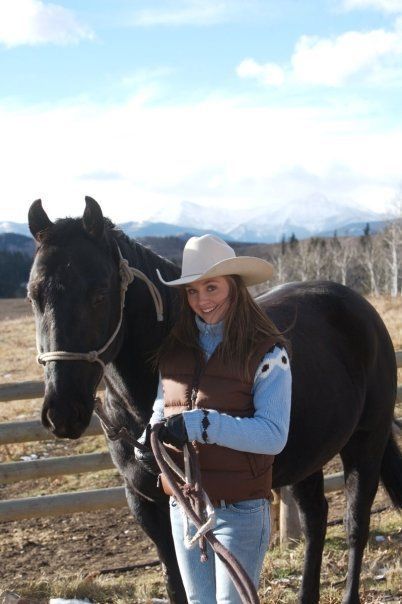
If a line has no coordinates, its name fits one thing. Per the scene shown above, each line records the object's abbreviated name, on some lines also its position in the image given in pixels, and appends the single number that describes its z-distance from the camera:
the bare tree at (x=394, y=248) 52.72
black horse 2.40
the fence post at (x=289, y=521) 5.06
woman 2.14
